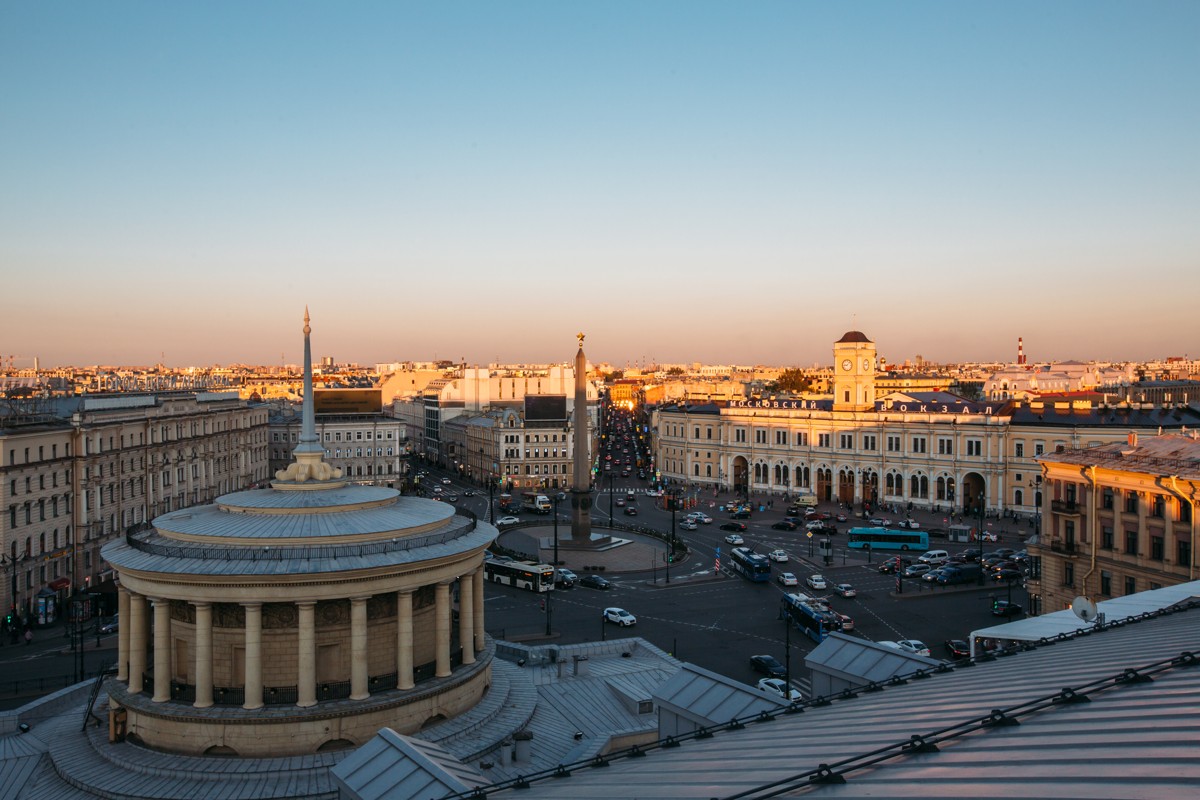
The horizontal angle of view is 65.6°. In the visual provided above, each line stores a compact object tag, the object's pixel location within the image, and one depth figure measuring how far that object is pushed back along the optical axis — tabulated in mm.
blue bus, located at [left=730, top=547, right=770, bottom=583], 64500
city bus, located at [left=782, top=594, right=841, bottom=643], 49719
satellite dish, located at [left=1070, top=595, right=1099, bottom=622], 26312
